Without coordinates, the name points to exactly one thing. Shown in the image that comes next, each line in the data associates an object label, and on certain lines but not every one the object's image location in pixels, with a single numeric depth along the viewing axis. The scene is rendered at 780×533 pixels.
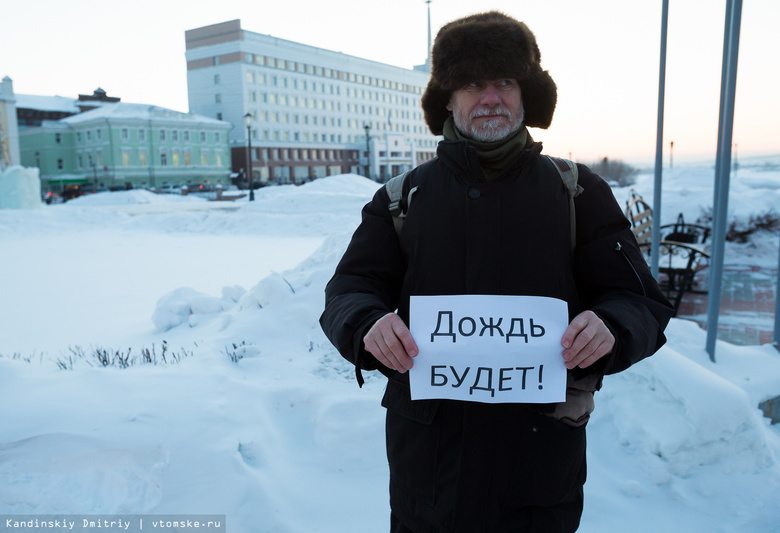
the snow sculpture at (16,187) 27.66
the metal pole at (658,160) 5.24
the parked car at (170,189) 49.81
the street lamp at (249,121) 28.33
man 1.73
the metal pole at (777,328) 4.88
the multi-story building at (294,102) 76.88
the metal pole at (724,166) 4.55
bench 7.00
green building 61.25
